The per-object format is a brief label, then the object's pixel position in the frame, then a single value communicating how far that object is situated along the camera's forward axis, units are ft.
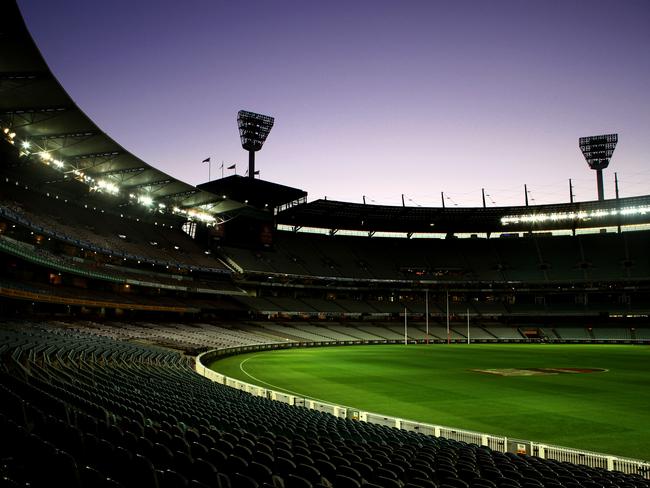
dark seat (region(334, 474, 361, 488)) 22.95
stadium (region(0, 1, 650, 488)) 31.60
